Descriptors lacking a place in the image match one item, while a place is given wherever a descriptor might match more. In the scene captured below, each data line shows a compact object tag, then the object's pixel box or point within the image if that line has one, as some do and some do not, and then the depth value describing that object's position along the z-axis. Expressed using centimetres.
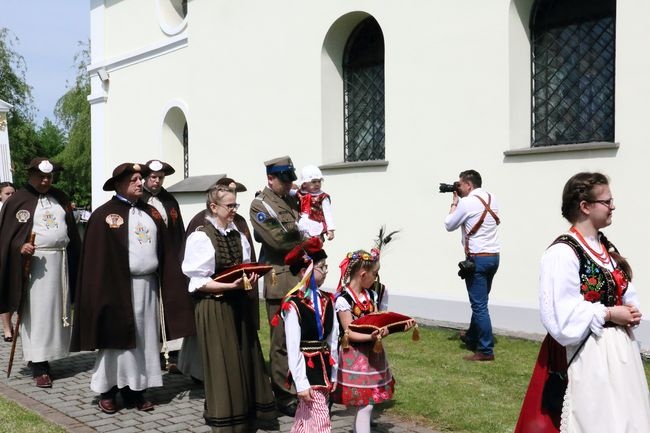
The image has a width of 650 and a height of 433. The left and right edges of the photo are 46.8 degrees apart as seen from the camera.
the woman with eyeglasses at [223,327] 541
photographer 764
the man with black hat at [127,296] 614
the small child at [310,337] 453
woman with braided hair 348
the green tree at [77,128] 3119
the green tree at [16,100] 3114
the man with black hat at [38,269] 731
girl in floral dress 467
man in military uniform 610
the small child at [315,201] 750
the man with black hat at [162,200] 701
